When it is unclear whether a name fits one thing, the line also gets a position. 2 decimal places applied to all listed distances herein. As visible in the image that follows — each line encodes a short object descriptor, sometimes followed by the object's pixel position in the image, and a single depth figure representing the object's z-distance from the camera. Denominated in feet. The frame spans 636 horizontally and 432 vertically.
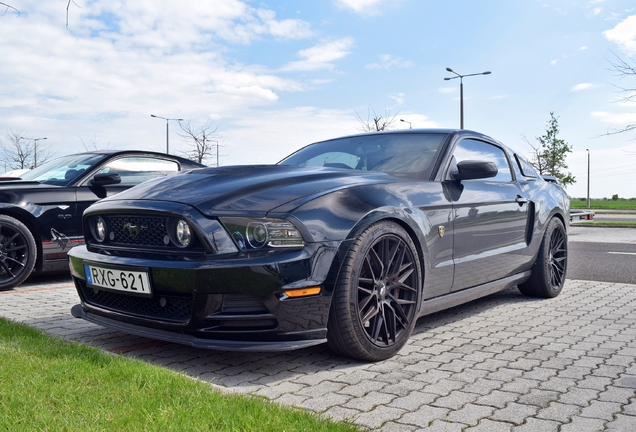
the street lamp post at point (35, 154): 99.58
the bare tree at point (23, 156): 98.73
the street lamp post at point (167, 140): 102.49
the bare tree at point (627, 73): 51.28
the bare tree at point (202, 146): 90.22
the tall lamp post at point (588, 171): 179.42
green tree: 109.29
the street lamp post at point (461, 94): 84.38
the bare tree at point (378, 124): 85.25
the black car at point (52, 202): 20.49
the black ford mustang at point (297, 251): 10.25
